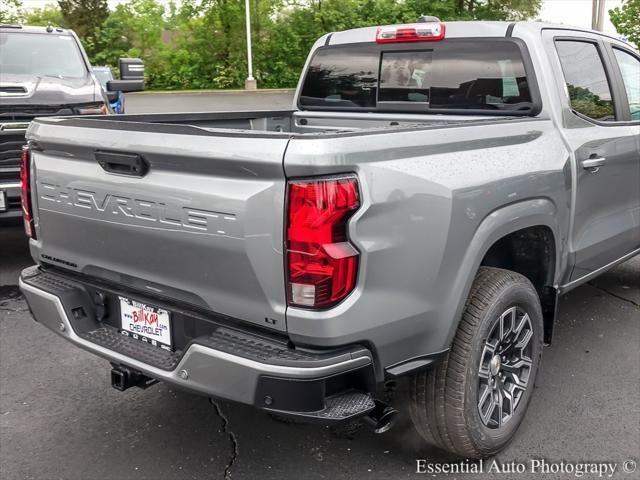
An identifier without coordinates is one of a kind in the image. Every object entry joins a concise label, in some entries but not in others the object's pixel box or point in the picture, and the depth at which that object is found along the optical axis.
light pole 26.46
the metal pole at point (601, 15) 13.82
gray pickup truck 2.27
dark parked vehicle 6.07
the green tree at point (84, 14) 30.75
